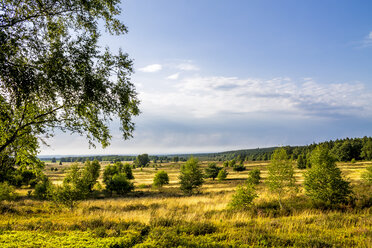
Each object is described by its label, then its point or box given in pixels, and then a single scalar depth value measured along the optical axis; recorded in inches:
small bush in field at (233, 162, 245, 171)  3607.3
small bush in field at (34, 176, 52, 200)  1451.3
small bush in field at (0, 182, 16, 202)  952.3
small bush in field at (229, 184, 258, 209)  603.5
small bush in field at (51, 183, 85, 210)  674.8
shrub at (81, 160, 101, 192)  1711.9
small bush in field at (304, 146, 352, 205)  607.5
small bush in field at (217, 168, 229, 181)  2282.2
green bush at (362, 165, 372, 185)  1075.7
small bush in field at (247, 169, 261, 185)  1697.3
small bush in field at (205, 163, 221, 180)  2706.7
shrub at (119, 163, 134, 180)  2311.5
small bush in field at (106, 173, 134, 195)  1577.3
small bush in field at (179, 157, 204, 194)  1396.4
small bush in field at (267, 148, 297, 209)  688.4
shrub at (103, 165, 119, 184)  2006.6
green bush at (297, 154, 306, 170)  3503.9
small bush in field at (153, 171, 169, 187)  1900.6
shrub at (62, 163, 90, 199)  698.2
